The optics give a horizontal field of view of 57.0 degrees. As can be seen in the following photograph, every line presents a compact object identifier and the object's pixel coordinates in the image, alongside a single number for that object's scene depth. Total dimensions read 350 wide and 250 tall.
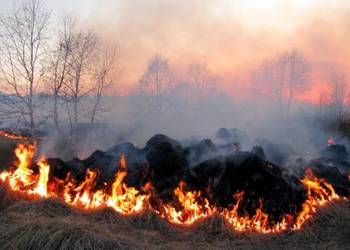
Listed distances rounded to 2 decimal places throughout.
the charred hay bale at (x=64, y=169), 6.89
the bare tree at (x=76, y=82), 22.12
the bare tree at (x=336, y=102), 33.58
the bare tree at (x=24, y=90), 18.42
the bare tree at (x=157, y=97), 31.22
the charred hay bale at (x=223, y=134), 9.69
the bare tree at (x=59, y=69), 20.39
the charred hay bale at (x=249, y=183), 5.79
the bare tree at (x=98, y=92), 24.17
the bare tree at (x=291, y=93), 29.76
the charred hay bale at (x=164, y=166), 6.51
